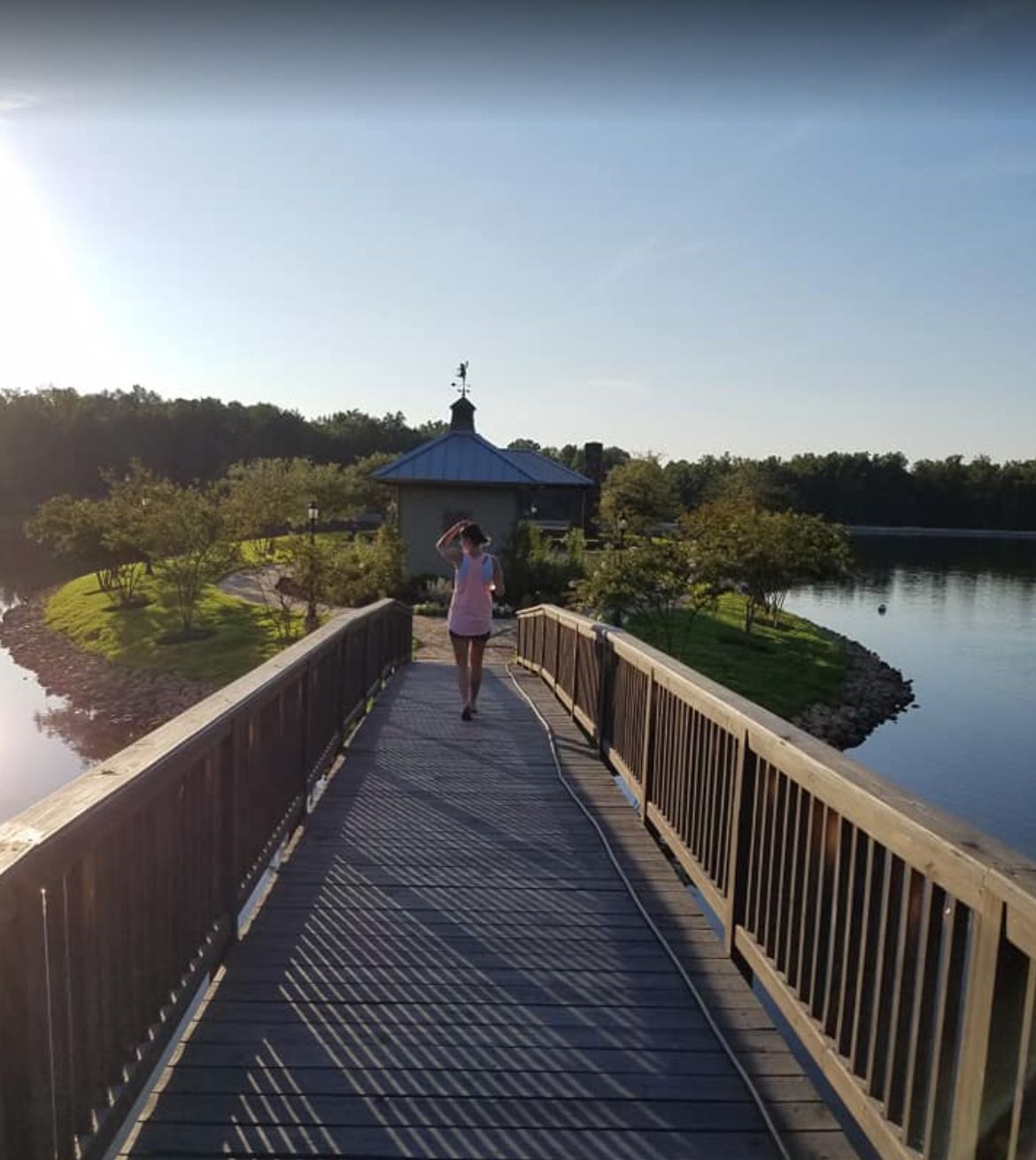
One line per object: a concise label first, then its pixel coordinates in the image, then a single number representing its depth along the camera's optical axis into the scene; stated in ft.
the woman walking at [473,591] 24.59
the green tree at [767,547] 78.07
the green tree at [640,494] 159.94
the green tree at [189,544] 78.33
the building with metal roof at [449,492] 87.86
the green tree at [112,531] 86.94
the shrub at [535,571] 77.97
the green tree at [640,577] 59.62
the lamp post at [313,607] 68.11
